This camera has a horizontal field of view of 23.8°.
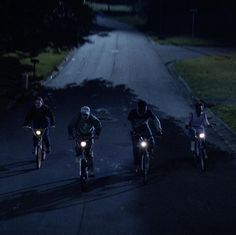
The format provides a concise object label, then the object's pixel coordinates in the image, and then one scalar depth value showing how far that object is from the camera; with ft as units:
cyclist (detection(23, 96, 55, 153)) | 50.55
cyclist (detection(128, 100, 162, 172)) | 46.83
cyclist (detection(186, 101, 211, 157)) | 50.92
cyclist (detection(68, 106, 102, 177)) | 44.93
